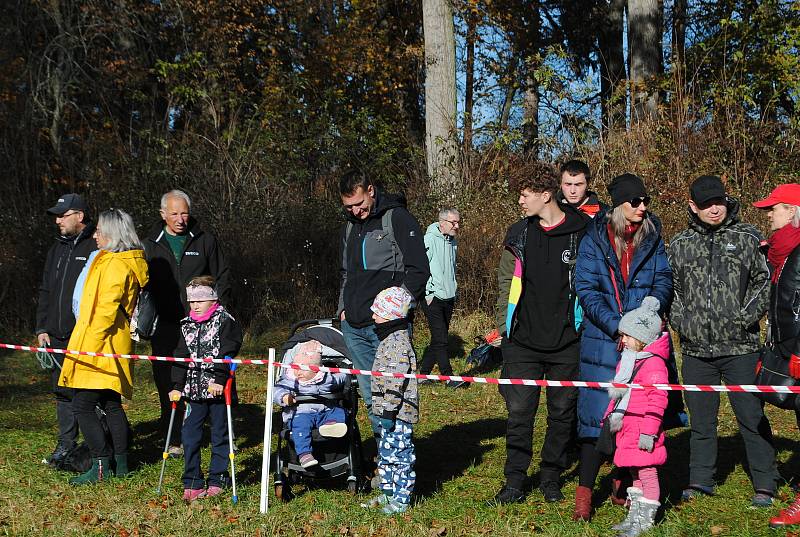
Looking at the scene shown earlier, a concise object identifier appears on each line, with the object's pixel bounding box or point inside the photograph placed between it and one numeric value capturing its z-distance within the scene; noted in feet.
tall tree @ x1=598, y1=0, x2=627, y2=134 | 77.97
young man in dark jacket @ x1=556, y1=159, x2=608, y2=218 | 23.04
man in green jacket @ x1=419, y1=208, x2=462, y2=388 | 34.12
